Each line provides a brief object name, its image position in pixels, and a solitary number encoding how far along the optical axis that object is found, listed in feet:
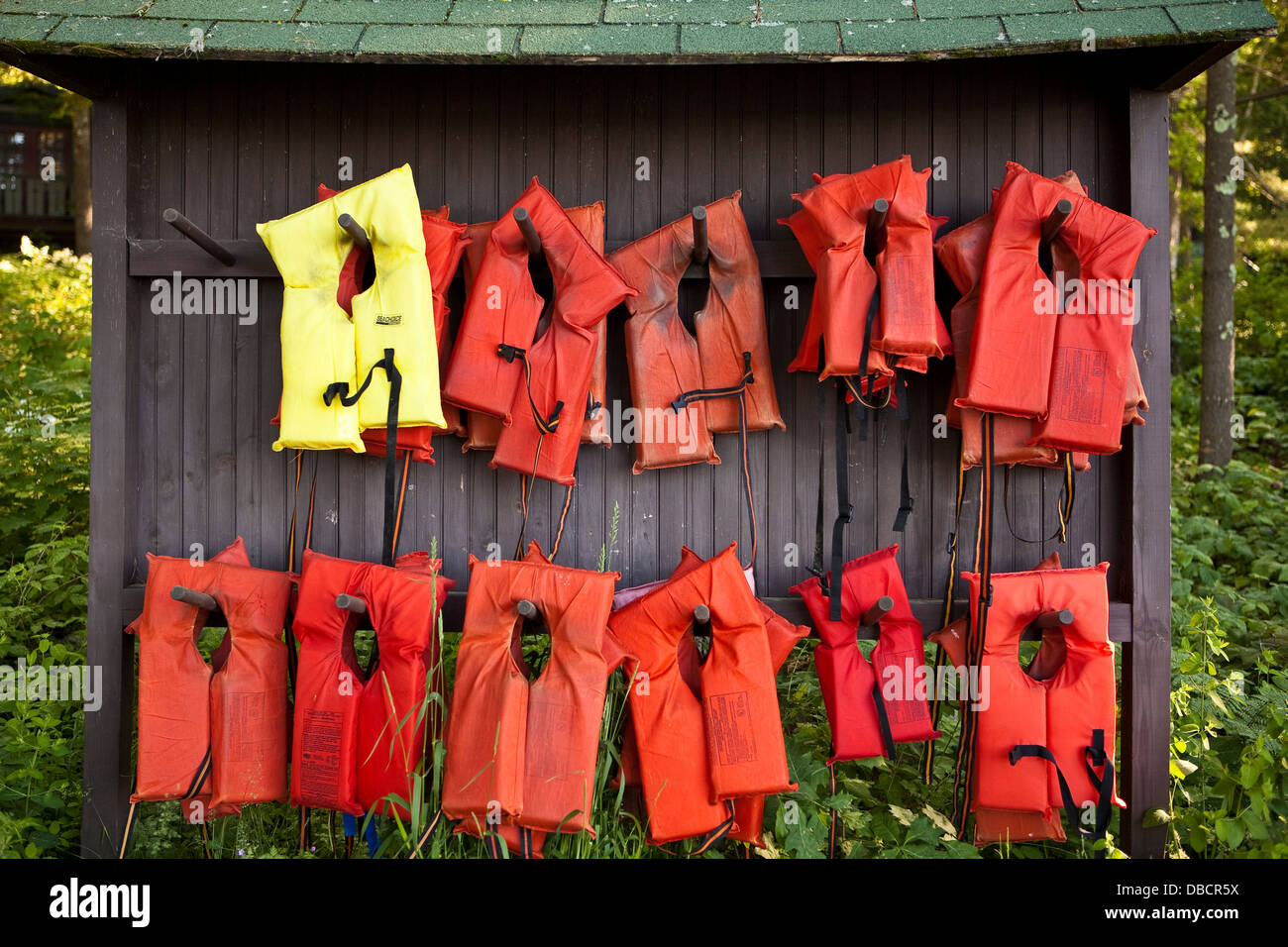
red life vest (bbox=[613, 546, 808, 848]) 10.59
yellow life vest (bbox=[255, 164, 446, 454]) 10.36
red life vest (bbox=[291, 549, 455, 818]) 10.29
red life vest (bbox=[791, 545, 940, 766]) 10.80
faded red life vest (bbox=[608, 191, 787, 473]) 11.24
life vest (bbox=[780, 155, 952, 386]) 10.32
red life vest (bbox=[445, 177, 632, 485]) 10.83
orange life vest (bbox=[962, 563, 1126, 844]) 10.49
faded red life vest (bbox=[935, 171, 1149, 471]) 10.89
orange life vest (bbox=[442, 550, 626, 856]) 9.66
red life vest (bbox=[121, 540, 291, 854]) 10.58
